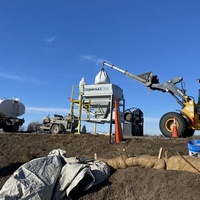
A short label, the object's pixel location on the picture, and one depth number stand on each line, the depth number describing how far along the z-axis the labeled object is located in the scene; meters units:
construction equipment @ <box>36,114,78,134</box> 13.15
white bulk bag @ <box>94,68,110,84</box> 11.90
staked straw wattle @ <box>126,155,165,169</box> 4.68
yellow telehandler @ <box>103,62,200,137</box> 9.76
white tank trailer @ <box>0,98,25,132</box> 17.33
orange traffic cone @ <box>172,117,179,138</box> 9.56
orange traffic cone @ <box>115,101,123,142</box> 6.94
